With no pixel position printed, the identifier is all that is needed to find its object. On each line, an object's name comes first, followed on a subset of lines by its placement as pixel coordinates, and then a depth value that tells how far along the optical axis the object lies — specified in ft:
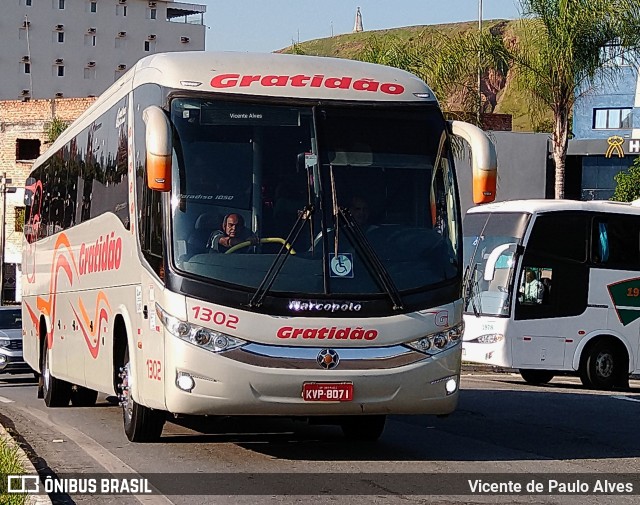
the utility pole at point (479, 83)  108.53
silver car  82.79
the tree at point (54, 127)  245.04
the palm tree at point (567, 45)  99.14
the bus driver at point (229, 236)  35.17
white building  365.40
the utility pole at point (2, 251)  166.26
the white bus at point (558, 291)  72.02
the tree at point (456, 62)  107.65
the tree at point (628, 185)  129.90
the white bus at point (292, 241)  34.50
